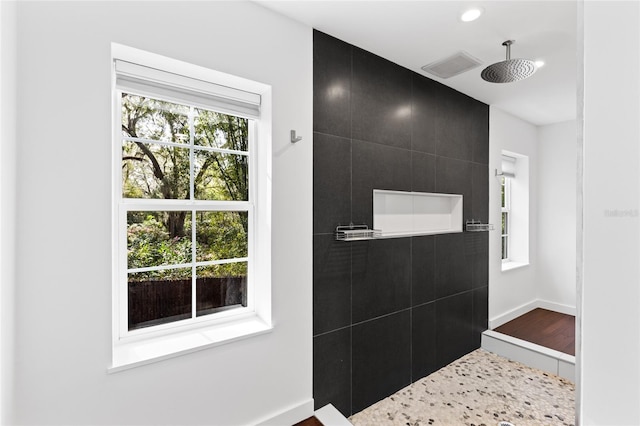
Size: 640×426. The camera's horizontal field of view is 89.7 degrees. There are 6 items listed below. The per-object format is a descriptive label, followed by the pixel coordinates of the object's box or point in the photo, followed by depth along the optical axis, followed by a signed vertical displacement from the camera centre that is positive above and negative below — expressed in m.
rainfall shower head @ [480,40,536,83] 2.06 +0.95
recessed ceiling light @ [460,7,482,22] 1.85 +1.17
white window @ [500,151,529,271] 4.23 +0.06
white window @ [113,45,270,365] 1.63 +0.08
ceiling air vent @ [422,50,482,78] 2.27 +1.11
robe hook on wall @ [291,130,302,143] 1.90 +0.45
